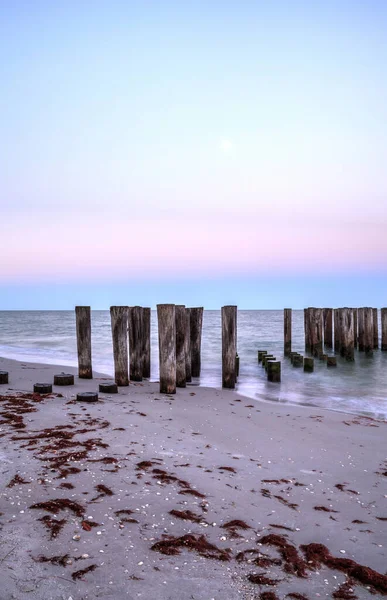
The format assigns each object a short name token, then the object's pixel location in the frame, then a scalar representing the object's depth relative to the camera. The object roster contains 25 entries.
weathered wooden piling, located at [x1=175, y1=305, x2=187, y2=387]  9.94
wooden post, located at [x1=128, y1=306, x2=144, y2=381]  10.87
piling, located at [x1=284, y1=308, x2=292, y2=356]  20.79
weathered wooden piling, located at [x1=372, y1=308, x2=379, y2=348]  23.87
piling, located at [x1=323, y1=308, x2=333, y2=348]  23.84
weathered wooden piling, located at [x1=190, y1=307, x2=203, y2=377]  12.25
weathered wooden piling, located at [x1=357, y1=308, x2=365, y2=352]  22.95
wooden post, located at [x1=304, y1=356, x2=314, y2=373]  16.33
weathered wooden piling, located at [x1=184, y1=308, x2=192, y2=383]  10.15
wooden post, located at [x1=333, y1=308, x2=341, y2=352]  21.30
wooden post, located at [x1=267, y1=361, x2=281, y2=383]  13.71
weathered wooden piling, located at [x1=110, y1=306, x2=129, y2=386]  9.62
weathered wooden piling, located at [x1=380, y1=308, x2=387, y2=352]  22.67
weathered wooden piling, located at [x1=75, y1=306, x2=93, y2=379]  10.45
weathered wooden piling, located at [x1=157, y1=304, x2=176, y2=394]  8.80
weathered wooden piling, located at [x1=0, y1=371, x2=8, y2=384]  9.16
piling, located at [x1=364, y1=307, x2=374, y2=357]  22.34
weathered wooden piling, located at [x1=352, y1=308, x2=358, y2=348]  23.33
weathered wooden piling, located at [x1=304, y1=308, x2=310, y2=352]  21.17
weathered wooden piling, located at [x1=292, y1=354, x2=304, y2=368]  17.50
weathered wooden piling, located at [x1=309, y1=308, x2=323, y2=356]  20.45
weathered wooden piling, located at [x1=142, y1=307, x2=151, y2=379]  11.46
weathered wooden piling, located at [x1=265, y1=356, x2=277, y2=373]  15.00
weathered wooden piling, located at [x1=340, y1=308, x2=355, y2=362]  19.97
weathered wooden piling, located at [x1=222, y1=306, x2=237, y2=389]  10.79
